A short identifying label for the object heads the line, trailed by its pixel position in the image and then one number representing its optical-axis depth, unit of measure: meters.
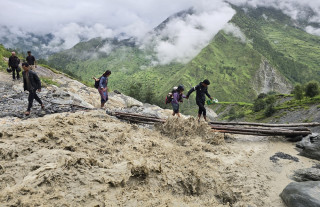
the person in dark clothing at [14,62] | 16.04
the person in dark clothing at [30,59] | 18.27
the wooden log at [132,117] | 10.81
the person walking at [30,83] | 9.48
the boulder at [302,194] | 4.46
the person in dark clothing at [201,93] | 10.72
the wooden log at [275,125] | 10.75
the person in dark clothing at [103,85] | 12.23
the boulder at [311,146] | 7.64
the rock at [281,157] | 7.48
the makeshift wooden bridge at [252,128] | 9.48
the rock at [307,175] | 5.73
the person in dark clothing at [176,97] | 11.07
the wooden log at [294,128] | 9.70
